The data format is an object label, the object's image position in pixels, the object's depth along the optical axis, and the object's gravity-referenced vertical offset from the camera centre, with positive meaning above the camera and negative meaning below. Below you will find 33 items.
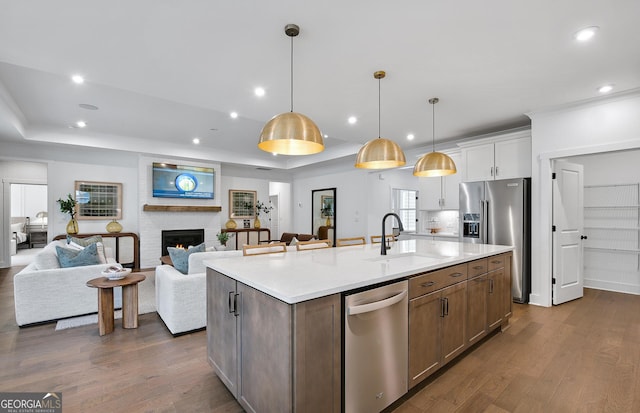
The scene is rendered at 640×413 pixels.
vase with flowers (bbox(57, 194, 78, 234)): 6.06 -0.05
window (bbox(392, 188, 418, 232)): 7.59 -0.04
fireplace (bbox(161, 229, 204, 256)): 7.09 -0.78
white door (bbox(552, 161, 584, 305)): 4.04 -0.40
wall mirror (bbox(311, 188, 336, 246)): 8.29 -0.23
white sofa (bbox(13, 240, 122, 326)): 3.23 -0.96
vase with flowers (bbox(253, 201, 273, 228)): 8.84 -0.11
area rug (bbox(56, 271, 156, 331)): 3.33 -1.32
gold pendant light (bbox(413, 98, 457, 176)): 3.27 +0.43
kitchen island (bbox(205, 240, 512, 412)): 1.44 -0.67
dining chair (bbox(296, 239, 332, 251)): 3.24 -0.45
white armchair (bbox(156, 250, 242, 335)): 3.03 -0.93
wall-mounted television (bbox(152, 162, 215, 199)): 6.93 +0.61
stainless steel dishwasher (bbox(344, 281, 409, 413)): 1.62 -0.84
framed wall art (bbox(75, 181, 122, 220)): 6.45 +0.15
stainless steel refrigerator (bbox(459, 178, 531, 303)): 4.20 -0.23
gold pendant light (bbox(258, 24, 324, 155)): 1.97 +0.51
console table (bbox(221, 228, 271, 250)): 8.44 -0.87
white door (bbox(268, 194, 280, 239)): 10.91 -0.54
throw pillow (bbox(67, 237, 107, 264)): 4.25 -0.73
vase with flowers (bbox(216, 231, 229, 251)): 7.53 -0.82
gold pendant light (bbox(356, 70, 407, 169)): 2.80 +0.49
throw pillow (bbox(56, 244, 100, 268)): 3.61 -0.62
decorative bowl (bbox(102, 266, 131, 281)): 3.20 -0.73
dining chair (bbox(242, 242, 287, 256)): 2.75 -0.42
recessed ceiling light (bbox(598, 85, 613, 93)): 3.27 +1.29
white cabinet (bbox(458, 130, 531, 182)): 4.40 +0.74
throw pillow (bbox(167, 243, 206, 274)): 3.38 -0.61
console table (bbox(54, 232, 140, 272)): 6.54 -0.86
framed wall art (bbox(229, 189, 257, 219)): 8.55 +0.05
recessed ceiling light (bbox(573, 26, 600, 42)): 2.27 +1.34
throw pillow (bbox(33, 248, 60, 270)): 3.45 -0.64
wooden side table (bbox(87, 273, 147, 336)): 3.06 -1.01
